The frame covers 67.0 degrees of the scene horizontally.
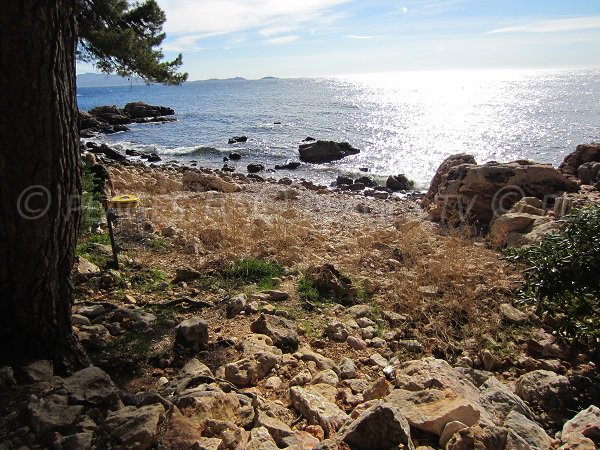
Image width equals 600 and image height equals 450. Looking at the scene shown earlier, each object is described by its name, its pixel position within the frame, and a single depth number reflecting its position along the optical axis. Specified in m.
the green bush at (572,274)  3.82
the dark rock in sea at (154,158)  27.51
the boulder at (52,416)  2.35
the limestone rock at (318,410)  3.01
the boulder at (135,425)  2.36
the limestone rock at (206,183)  16.53
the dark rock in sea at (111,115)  49.85
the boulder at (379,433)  2.53
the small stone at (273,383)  3.66
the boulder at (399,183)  20.69
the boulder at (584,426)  2.92
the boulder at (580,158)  14.98
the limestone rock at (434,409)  2.85
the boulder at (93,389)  2.67
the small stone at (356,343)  4.70
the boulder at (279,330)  4.52
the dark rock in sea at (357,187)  20.42
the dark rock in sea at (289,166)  25.87
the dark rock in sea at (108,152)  25.98
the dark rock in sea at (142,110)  56.42
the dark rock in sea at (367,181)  21.66
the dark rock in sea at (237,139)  34.92
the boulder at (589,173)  13.29
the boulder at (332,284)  6.07
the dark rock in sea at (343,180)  21.73
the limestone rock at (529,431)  2.88
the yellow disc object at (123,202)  7.80
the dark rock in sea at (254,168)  24.91
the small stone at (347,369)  4.06
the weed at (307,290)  5.89
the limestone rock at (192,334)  4.15
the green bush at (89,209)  6.28
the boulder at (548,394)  3.72
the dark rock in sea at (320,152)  28.11
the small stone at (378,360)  4.34
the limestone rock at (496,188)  11.23
